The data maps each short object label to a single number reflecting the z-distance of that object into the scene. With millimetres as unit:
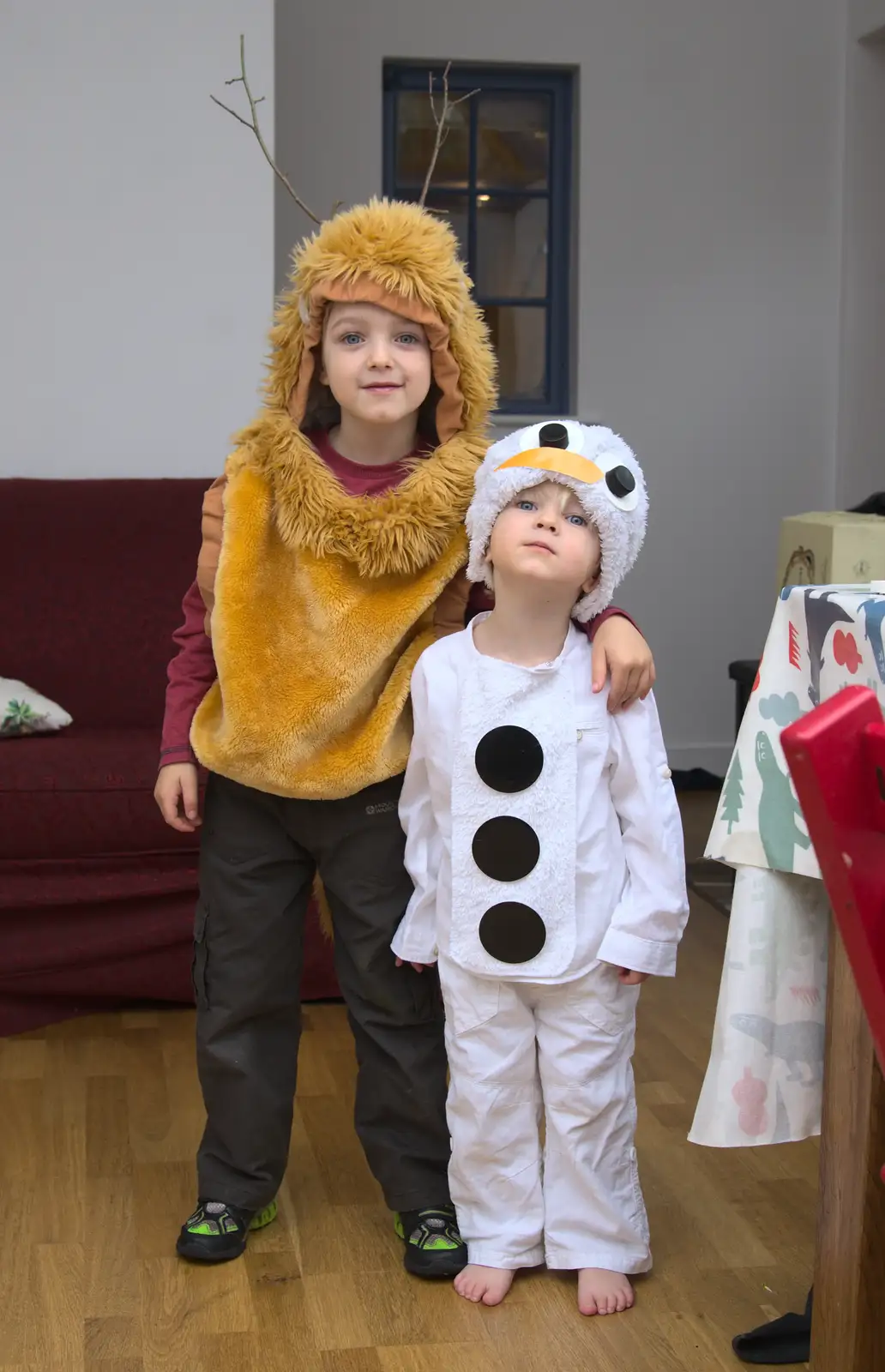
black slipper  1521
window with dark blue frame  4492
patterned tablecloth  1315
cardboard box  2793
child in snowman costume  1565
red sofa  2506
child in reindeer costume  1627
